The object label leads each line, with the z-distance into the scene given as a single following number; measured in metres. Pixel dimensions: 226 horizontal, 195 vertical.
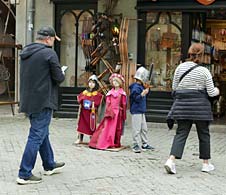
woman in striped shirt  9.20
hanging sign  14.17
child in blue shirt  11.24
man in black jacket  8.27
